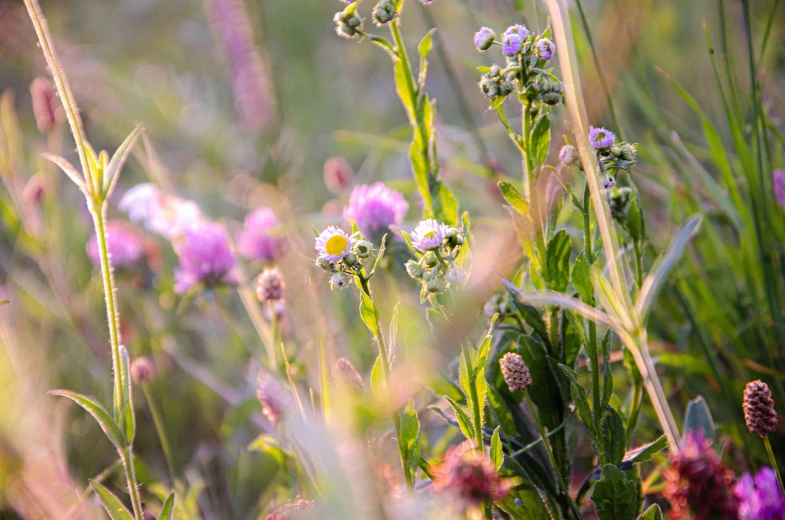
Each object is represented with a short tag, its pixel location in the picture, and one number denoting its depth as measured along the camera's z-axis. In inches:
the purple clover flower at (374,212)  61.4
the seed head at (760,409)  55.8
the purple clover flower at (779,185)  63.9
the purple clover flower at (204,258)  64.5
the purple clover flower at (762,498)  53.7
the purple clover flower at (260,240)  69.0
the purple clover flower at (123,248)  75.4
